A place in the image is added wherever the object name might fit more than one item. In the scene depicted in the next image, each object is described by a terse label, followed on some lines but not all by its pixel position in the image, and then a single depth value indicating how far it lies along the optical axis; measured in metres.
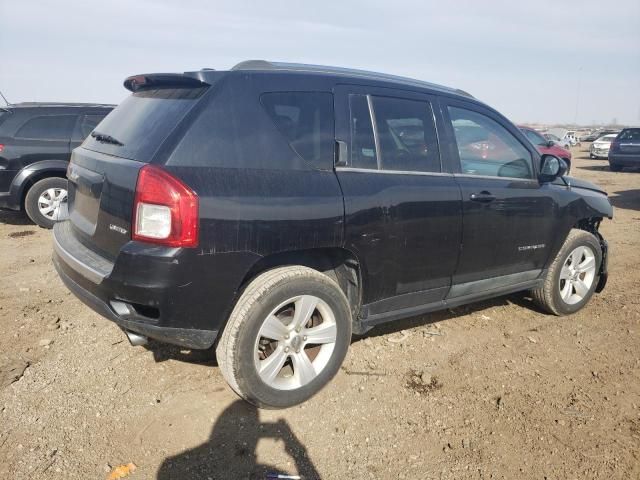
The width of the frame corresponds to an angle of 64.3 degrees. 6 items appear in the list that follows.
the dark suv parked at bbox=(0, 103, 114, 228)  7.04
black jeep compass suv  2.50
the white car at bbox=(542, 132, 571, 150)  26.80
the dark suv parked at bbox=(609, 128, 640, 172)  17.88
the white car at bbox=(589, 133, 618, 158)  26.02
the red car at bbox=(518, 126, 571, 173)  13.82
